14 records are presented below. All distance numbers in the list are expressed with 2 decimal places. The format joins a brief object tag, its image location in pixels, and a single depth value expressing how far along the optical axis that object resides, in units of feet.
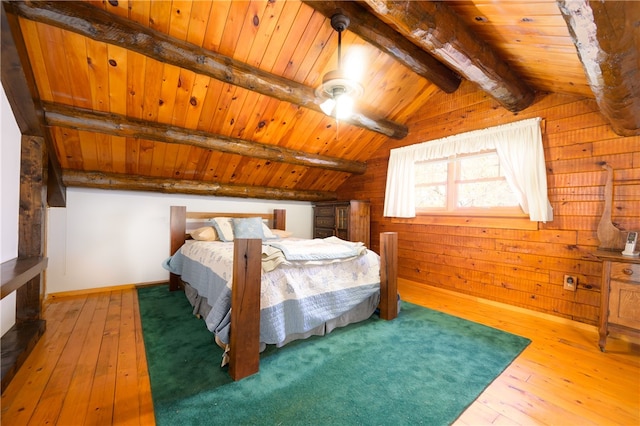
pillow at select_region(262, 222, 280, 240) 11.67
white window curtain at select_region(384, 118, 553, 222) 8.69
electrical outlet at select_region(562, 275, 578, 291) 8.24
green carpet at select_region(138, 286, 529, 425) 4.37
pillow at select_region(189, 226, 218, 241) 10.52
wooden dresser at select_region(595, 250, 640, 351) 6.15
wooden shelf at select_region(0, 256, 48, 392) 4.52
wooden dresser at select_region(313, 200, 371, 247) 13.38
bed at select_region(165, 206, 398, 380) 5.27
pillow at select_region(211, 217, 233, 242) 10.80
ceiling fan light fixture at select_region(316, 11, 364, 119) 6.29
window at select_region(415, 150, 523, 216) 10.03
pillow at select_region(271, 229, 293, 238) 12.49
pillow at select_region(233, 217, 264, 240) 10.94
